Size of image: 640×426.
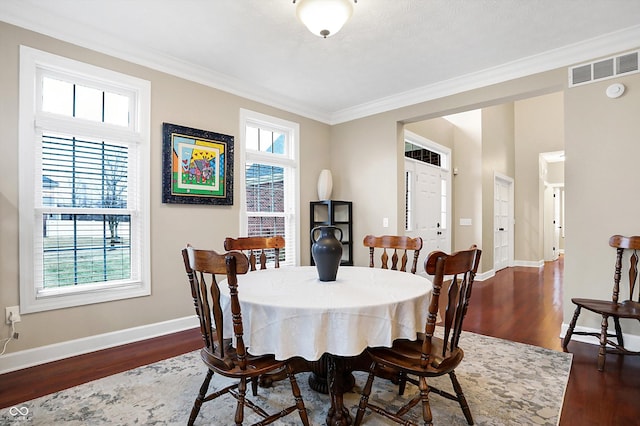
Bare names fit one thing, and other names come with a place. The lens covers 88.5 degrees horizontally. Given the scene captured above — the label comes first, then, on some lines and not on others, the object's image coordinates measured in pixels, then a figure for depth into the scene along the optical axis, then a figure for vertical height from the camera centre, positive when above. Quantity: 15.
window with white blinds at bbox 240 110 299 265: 3.96 +0.46
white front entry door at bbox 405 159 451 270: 5.38 +0.17
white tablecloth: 1.49 -0.49
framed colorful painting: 3.19 +0.51
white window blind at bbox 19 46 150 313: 2.49 +0.27
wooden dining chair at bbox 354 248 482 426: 1.46 -0.69
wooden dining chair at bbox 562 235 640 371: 2.42 -0.70
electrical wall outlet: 2.38 -0.72
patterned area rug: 1.81 -1.12
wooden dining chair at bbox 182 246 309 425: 1.44 -0.62
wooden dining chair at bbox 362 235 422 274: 2.64 -0.25
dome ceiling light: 2.03 +1.27
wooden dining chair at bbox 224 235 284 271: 2.55 -0.24
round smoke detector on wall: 2.80 +1.07
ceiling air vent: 2.77 +1.28
